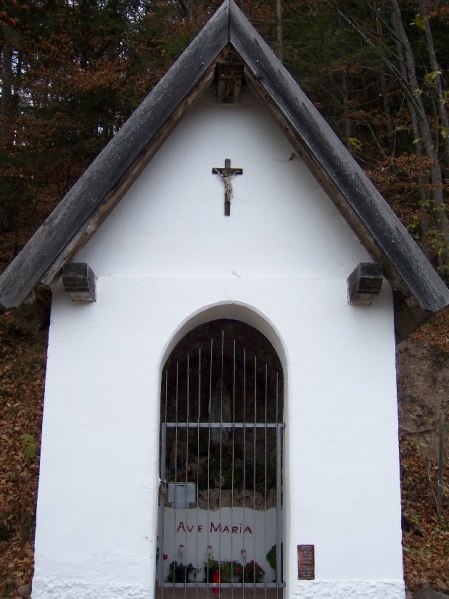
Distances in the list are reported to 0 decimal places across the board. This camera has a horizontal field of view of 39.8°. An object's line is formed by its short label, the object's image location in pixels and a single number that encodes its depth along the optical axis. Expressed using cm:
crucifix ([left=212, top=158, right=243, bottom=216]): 579
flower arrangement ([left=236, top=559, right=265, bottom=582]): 726
